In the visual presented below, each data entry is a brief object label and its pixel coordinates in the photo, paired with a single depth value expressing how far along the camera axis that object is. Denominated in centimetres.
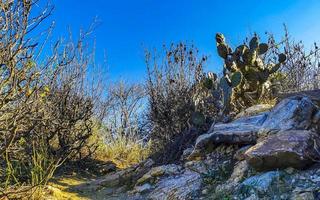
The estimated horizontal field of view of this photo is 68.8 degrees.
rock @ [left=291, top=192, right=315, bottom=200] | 170
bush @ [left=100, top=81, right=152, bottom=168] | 492
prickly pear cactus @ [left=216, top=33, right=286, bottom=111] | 343
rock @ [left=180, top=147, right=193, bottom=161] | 299
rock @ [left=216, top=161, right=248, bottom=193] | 214
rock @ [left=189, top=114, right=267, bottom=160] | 258
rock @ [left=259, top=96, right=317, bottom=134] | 233
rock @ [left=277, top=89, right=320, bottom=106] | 255
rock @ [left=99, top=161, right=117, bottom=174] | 419
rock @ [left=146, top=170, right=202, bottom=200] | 238
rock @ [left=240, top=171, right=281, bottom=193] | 192
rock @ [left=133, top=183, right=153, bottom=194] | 279
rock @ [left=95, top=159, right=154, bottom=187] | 318
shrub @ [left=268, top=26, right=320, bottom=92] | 495
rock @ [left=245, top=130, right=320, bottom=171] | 196
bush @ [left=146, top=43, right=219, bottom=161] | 374
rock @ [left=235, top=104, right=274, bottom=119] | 297
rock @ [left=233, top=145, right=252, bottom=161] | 240
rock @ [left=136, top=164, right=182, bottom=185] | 289
